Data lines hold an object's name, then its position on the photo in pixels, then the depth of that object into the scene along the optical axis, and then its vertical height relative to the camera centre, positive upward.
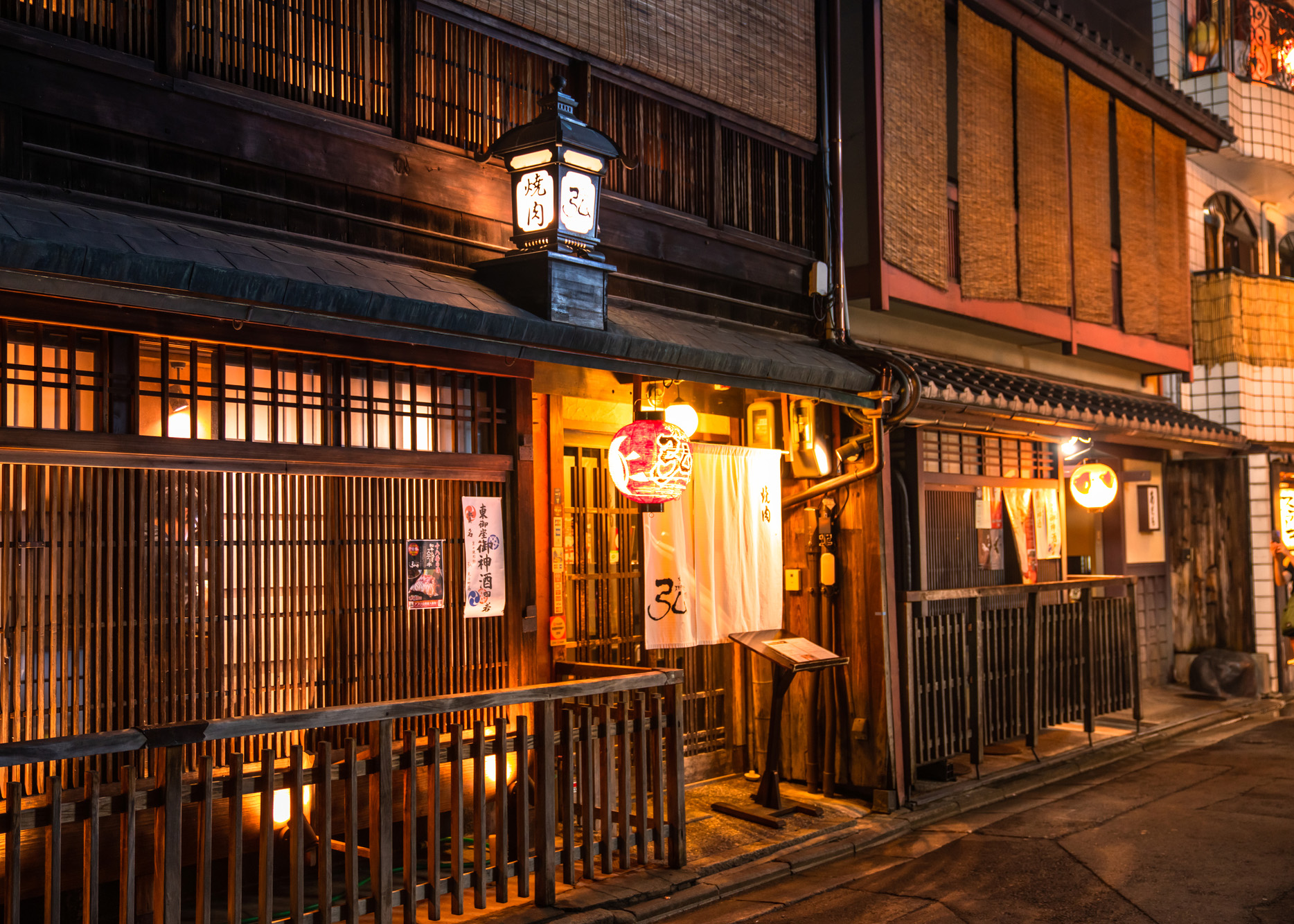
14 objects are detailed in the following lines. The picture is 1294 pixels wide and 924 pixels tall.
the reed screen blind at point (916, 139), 13.62 +4.80
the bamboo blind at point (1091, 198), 17.50 +5.03
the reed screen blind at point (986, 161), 15.08 +4.94
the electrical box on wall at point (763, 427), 12.59 +0.98
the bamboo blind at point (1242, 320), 21.27 +3.63
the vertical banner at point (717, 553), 10.43 -0.42
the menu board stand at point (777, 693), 10.76 -1.85
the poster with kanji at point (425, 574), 8.45 -0.45
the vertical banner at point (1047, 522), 16.31 -0.26
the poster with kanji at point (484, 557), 8.86 -0.34
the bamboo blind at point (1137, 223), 18.81 +4.95
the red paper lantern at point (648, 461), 9.75 +0.46
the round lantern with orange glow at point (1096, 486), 17.34 +0.31
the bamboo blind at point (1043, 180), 16.25 +4.98
